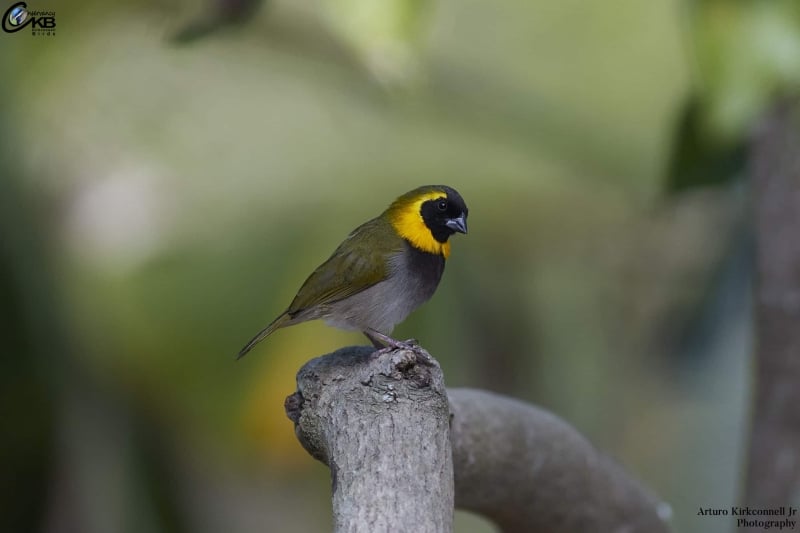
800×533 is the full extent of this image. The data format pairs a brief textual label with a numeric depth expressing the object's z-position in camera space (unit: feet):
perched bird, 16.56
